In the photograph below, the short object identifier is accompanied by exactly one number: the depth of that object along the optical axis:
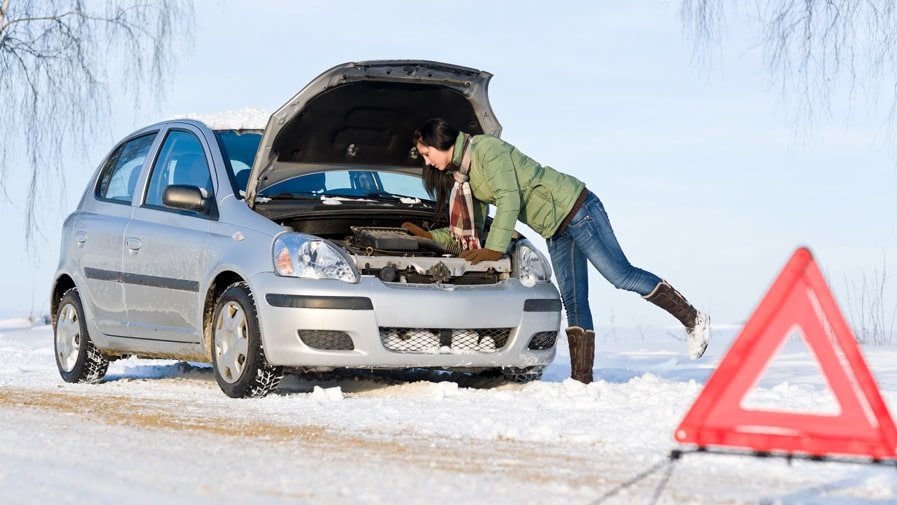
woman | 7.79
